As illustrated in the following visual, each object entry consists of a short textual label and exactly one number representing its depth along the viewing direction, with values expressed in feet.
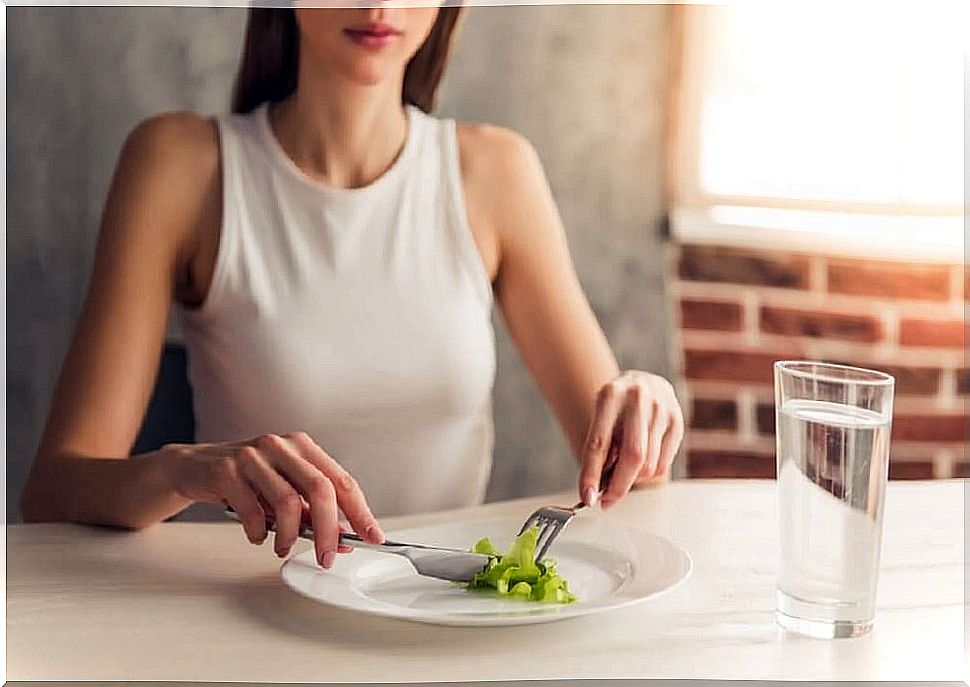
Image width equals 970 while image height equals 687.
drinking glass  1.63
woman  2.84
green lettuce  1.69
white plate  1.58
